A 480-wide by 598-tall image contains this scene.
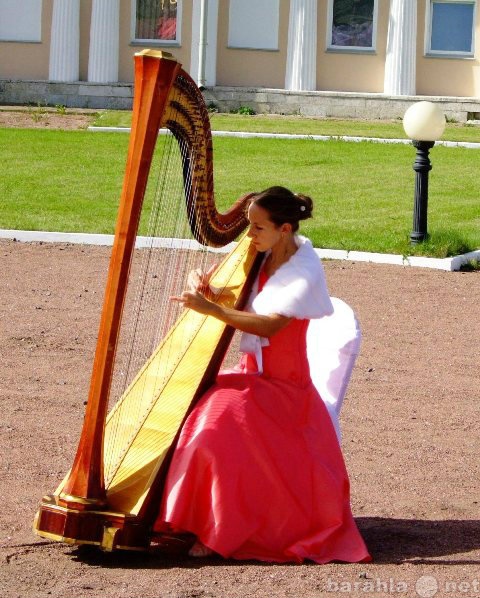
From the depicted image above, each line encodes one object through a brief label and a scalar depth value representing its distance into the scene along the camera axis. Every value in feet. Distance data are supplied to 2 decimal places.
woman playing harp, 31.65
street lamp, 77.87
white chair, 36.73
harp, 27.63
